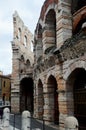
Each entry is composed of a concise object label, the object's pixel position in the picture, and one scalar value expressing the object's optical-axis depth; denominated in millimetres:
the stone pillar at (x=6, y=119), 5472
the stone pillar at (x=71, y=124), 2664
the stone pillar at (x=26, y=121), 4497
